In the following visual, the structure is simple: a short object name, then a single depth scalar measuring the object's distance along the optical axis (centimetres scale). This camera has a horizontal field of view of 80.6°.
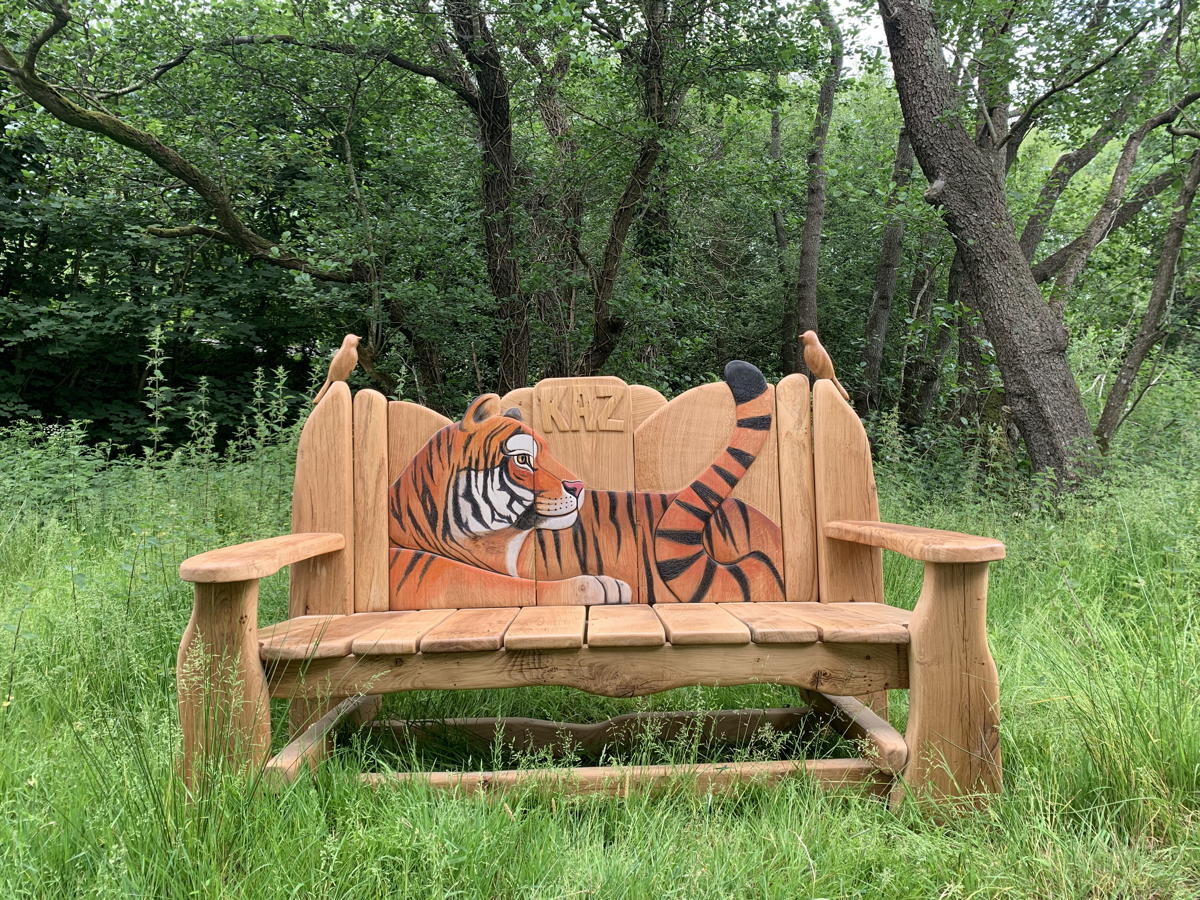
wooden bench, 187
